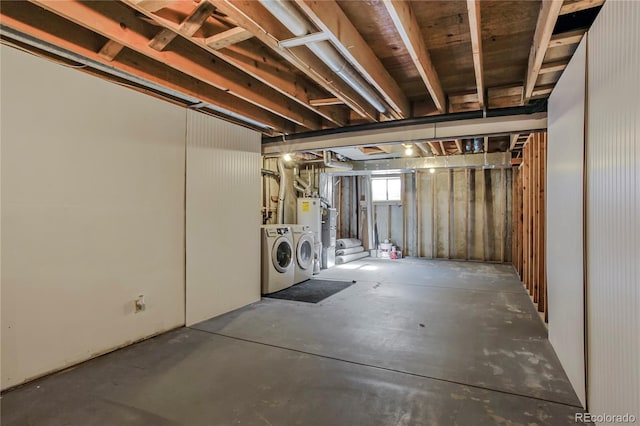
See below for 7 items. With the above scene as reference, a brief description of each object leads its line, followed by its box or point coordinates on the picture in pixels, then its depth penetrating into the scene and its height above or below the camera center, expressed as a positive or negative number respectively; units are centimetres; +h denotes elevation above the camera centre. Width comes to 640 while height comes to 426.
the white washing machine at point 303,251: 549 -70
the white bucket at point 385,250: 838 -101
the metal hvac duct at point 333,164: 630 +104
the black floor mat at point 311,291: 457 -122
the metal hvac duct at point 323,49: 179 +115
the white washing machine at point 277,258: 477 -72
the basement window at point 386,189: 881 +65
